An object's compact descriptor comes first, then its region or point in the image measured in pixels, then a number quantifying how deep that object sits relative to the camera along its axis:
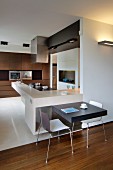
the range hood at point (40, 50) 3.65
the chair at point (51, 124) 1.76
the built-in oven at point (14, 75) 5.65
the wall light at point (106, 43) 2.68
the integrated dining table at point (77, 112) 1.71
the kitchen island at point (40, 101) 2.25
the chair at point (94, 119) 2.17
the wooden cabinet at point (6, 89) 5.60
